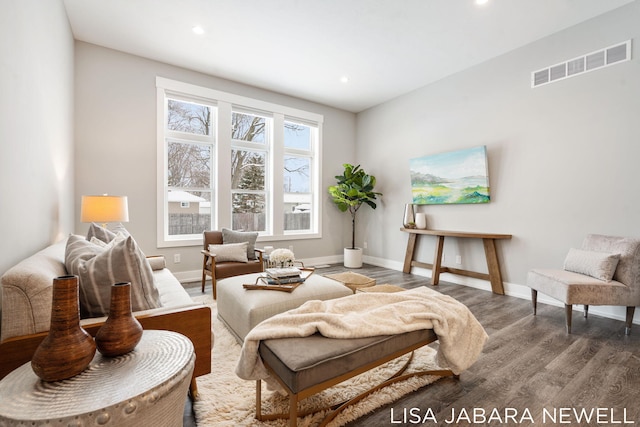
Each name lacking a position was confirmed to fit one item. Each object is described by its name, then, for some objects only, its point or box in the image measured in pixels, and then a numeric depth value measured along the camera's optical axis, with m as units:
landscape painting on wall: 3.99
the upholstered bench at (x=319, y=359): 1.13
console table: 3.75
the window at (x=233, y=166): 4.28
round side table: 0.73
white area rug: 1.45
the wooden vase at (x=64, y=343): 0.82
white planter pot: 5.43
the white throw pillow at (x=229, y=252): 3.55
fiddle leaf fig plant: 5.39
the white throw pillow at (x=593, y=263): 2.55
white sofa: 1.07
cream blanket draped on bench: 1.34
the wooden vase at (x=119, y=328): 0.96
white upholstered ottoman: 2.00
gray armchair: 2.51
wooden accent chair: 3.36
